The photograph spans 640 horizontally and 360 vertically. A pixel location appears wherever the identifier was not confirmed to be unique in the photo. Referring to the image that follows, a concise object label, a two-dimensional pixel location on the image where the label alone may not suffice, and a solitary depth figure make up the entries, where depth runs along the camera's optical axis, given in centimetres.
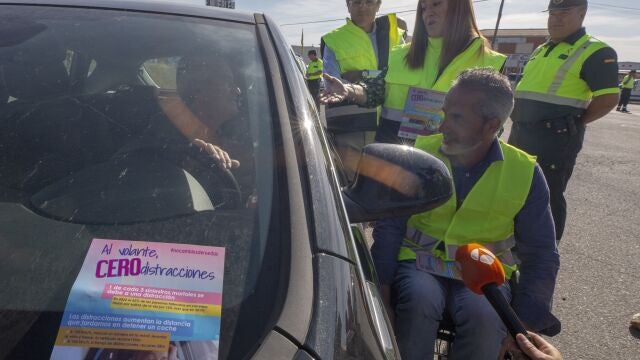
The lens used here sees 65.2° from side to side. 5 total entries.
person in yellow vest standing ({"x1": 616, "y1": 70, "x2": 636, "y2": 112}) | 2264
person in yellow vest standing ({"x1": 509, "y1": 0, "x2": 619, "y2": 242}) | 317
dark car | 86
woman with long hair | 272
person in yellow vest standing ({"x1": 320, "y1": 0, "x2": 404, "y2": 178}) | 327
